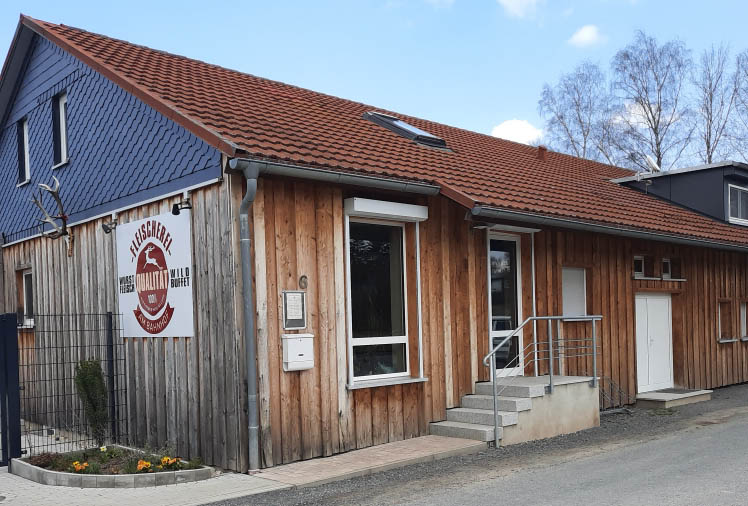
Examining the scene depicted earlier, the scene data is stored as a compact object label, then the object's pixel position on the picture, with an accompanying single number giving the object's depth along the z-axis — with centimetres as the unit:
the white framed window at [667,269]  1488
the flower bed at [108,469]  781
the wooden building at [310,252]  848
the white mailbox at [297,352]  841
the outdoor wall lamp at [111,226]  1057
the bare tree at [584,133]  3766
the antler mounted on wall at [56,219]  1170
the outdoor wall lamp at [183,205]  898
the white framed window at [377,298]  952
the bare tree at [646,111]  3562
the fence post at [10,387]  896
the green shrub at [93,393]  975
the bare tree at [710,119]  3438
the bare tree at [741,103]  3372
